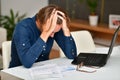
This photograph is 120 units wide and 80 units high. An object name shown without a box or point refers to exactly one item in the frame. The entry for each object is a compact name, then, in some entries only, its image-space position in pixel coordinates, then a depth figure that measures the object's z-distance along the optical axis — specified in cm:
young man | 204
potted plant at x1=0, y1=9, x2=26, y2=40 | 500
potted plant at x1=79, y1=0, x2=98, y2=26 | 380
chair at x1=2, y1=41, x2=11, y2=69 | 226
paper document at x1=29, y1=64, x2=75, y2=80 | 181
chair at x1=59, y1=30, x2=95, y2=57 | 278
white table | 181
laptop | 208
